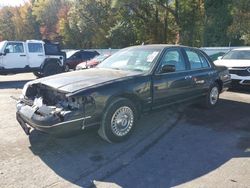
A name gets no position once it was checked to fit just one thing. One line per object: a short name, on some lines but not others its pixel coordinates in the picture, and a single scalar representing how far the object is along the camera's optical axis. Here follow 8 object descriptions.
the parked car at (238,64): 6.26
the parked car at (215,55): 10.76
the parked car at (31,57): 8.76
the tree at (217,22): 15.52
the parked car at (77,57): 11.94
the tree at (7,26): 34.08
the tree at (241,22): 13.65
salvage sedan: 2.86
